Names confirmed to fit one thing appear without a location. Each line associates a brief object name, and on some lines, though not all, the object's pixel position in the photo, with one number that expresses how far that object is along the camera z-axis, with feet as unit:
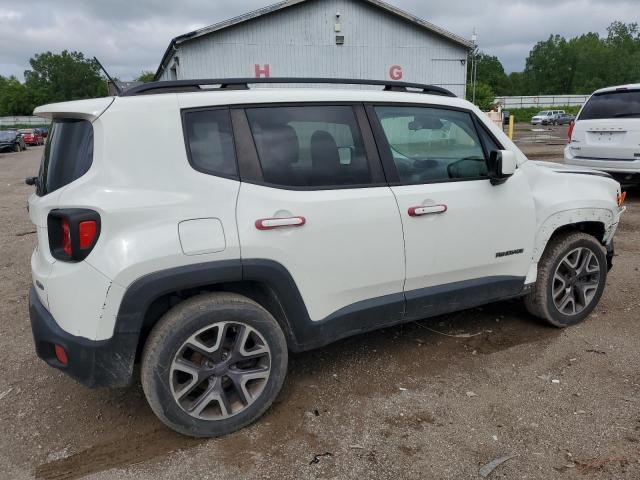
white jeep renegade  8.01
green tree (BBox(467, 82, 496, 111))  139.30
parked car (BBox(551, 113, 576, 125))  159.43
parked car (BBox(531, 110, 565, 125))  162.71
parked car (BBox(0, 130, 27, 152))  100.27
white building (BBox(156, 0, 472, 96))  60.03
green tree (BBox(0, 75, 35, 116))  300.61
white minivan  26.35
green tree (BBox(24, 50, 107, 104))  331.16
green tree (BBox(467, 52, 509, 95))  334.65
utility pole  66.64
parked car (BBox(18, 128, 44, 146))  123.95
